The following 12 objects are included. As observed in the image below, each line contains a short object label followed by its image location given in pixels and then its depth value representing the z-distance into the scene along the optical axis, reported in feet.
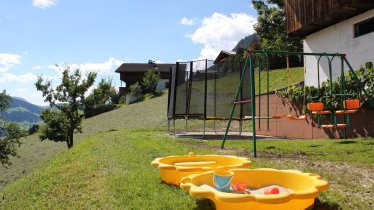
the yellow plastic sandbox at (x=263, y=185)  10.73
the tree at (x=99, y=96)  92.94
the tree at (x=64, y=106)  83.51
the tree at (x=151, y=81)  166.71
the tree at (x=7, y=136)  89.40
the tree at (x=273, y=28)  115.85
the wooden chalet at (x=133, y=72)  207.51
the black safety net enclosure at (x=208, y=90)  49.57
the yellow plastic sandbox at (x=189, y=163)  16.33
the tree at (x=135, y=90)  166.86
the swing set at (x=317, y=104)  27.70
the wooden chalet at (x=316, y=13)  43.34
